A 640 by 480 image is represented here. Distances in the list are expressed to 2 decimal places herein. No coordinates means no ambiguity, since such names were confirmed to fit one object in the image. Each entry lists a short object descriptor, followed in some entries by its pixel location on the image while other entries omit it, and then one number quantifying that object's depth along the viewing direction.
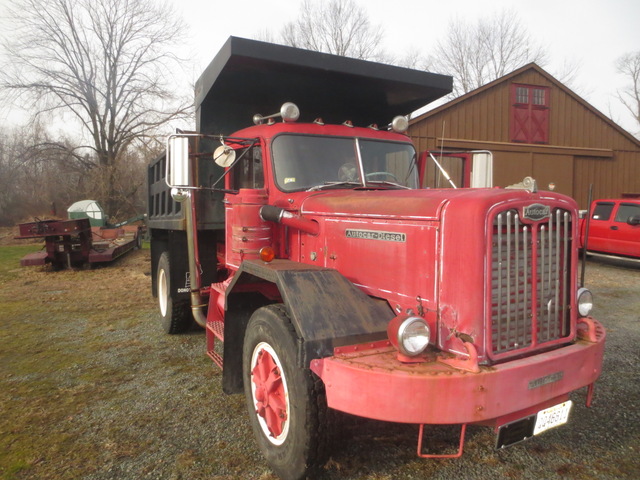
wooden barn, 14.79
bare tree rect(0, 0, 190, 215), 24.42
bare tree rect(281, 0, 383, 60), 29.94
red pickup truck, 10.76
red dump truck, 2.20
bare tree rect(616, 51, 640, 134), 39.81
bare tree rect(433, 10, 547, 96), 30.75
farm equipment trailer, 10.92
